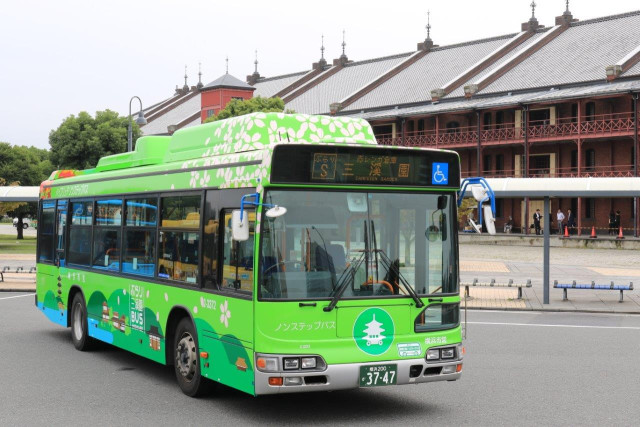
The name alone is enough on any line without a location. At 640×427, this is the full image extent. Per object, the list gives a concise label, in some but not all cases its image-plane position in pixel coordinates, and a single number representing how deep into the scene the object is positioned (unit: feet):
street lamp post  115.62
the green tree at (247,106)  190.38
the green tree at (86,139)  213.87
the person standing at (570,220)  174.24
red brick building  175.94
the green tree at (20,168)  218.79
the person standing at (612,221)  168.55
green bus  26.86
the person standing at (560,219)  175.63
